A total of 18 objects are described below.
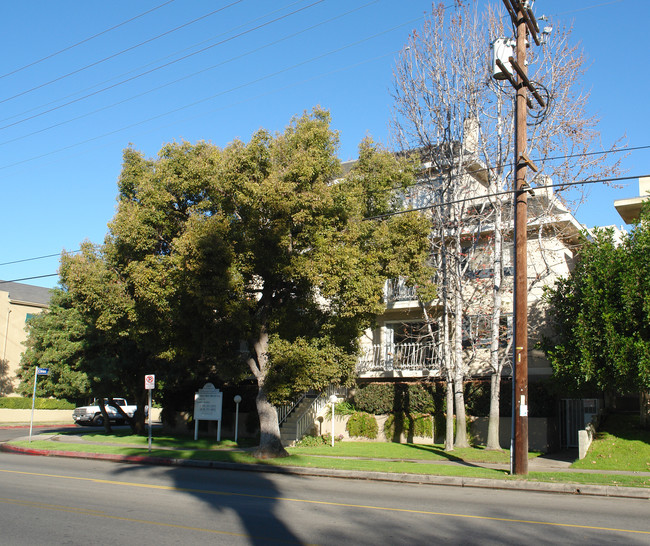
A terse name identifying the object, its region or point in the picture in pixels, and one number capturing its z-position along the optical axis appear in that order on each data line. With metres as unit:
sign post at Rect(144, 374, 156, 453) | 20.52
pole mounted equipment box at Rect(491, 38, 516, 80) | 14.20
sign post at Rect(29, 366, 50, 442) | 23.75
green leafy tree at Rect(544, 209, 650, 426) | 16.05
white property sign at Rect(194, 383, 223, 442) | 25.36
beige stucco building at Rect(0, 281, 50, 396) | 46.41
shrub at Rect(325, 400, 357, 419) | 25.59
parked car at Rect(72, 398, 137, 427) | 40.31
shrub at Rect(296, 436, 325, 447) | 23.81
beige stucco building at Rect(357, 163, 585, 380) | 21.61
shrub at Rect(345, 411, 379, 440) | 24.72
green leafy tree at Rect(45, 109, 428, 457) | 16.97
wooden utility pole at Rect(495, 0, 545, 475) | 13.97
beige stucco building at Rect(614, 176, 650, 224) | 21.27
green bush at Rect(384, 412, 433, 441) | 23.84
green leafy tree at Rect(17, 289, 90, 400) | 26.45
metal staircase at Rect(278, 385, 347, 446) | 24.31
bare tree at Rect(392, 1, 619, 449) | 20.47
